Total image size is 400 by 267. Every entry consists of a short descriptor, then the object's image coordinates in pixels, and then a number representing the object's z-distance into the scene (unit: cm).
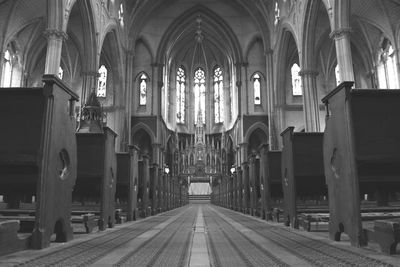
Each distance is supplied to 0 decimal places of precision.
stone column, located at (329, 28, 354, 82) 1304
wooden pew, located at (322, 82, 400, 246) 357
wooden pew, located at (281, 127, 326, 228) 577
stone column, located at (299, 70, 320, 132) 1709
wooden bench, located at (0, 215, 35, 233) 377
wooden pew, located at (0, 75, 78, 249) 345
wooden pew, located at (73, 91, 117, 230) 552
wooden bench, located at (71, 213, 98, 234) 491
